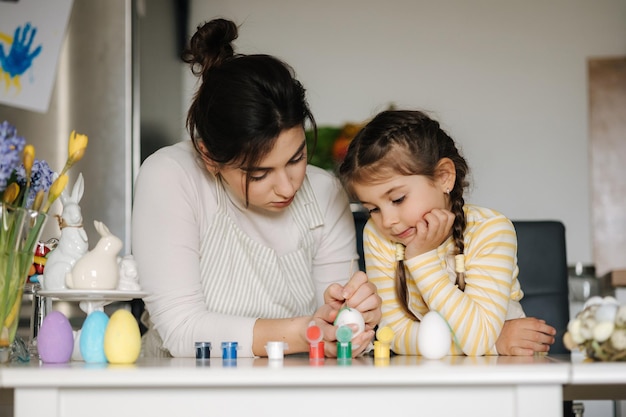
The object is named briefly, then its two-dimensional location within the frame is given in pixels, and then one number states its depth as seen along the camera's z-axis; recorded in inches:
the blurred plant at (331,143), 120.6
